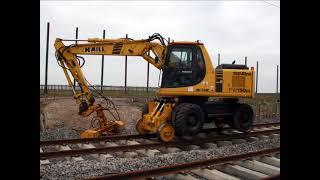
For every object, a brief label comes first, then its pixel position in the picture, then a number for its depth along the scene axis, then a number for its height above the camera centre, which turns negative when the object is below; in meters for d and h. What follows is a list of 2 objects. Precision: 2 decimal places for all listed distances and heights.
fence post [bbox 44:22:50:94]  26.09 +1.09
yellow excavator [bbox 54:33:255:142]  11.17 +0.41
